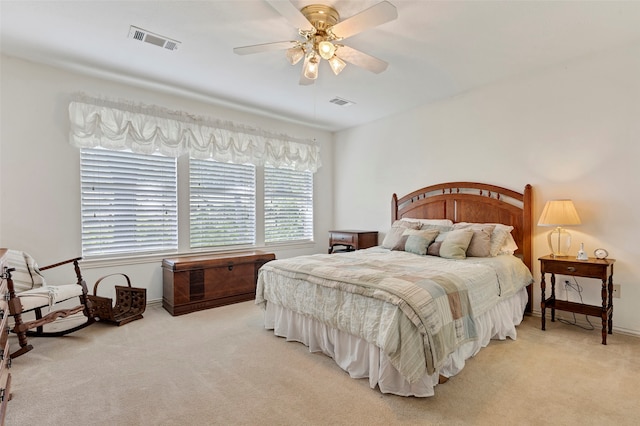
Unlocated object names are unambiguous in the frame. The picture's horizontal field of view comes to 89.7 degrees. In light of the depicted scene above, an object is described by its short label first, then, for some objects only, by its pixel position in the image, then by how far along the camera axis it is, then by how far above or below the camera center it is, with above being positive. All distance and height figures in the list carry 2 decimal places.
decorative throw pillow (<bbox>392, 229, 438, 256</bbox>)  3.62 -0.32
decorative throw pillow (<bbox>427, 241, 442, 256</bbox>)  3.52 -0.40
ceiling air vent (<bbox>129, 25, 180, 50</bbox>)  2.75 +1.57
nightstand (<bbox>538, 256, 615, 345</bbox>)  2.81 -0.59
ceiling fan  2.06 +1.30
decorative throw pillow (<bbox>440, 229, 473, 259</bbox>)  3.37 -0.34
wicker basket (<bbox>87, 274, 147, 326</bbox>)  3.50 -0.99
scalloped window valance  3.59 +1.04
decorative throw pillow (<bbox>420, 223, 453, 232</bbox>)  3.89 -0.18
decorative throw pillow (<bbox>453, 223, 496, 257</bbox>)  3.40 -0.32
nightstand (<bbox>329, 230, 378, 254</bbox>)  4.96 -0.42
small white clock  3.02 -0.40
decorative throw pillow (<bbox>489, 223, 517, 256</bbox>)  3.48 -0.27
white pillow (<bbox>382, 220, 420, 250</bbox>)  4.03 -0.26
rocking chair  2.68 -0.72
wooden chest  3.80 -0.84
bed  2.05 -0.62
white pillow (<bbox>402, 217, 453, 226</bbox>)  4.12 -0.12
